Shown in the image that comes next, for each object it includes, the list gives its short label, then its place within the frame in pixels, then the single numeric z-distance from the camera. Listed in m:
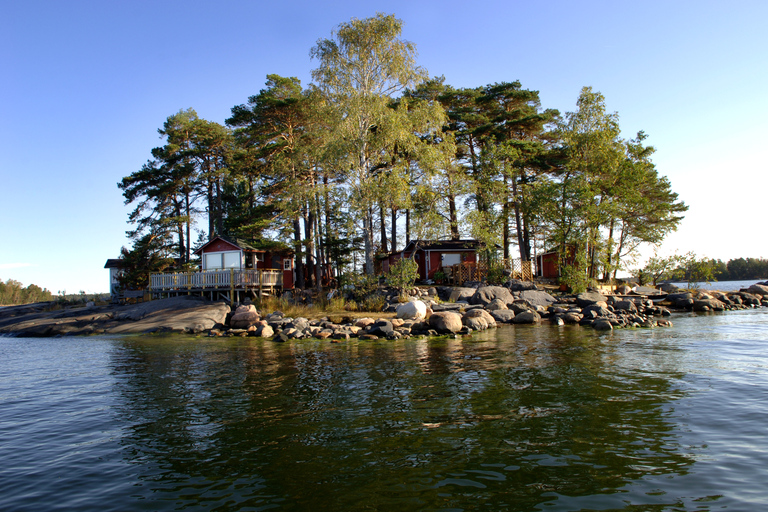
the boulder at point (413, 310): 21.39
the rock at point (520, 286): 27.85
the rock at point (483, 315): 20.67
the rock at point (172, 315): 23.53
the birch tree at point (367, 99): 26.14
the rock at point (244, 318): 23.08
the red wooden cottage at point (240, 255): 30.51
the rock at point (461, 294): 26.17
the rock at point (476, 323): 19.83
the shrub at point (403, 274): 25.06
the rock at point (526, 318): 21.95
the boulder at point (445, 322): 18.62
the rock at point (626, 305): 23.74
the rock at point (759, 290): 32.47
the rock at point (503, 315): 22.03
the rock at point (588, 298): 25.11
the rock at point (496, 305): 23.69
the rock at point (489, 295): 24.62
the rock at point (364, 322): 20.38
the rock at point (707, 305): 26.17
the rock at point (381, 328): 18.75
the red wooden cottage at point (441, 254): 33.06
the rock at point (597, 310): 21.58
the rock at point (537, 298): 25.42
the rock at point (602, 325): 18.91
